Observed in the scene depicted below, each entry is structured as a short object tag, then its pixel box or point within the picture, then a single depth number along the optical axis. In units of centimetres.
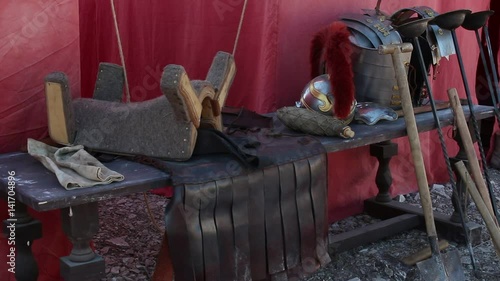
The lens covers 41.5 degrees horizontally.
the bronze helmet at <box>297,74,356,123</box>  284
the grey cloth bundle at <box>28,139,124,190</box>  197
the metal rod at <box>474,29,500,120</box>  334
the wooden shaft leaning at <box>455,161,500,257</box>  293
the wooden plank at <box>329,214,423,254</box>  332
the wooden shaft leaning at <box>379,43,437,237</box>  283
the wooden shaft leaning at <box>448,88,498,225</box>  308
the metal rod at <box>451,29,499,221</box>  318
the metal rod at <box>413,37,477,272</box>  299
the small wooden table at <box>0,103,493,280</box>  189
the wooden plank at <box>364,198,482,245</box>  355
